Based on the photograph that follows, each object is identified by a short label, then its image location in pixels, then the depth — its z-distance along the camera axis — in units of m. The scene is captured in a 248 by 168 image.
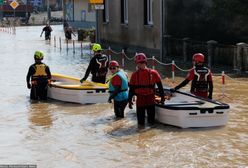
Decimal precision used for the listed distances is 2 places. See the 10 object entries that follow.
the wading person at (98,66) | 15.16
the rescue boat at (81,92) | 14.77
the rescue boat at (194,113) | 11.30
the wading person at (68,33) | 45.61
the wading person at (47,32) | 45.06
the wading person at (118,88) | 12.42
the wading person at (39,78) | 15.70
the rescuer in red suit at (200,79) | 12.00
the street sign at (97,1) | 25.58
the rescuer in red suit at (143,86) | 11.54
